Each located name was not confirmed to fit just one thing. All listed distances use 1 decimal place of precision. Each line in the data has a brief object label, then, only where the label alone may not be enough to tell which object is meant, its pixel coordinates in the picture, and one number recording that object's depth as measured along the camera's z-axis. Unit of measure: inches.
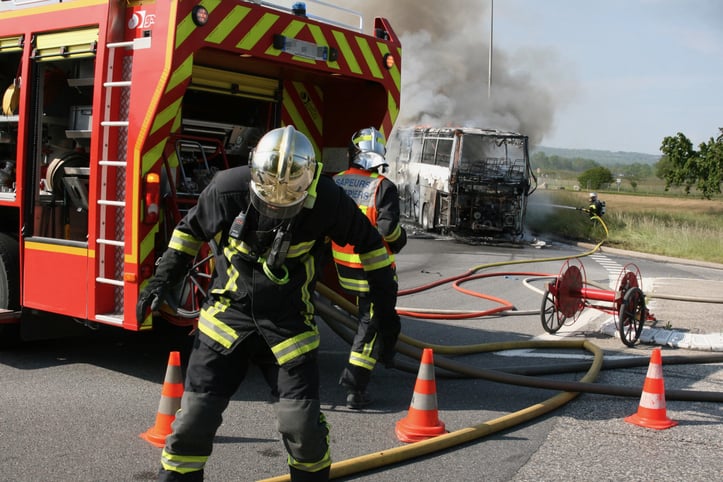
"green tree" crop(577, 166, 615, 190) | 3160.9
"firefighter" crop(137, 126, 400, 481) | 136.8
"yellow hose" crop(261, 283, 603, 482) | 170.1
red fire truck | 222.8
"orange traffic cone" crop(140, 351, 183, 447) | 183.2
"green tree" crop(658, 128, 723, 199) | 1284.4
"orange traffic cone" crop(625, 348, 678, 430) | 209.8
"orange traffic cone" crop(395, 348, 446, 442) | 197.0
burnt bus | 776.3
